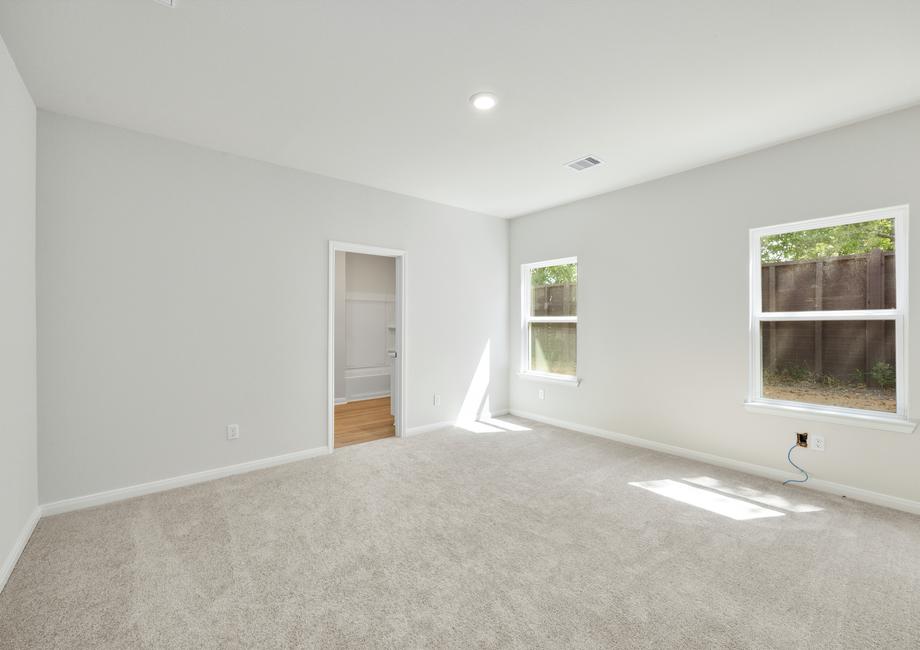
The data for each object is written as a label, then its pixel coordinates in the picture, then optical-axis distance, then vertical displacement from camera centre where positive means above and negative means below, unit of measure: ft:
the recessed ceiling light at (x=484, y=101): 8.39 +4.62
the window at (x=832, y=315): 9.32 +0.22
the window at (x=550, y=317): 16.11 +0.28
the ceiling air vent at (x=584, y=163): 11.67 +4.63
